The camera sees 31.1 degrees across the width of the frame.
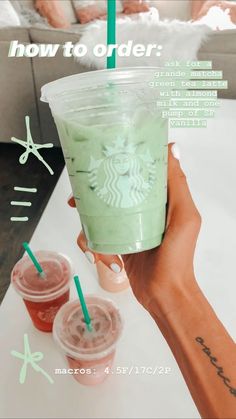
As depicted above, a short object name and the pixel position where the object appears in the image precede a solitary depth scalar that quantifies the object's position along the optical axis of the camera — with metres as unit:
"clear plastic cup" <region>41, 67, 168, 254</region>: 0.53
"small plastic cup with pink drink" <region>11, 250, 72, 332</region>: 0.75
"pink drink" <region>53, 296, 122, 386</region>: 0.66
